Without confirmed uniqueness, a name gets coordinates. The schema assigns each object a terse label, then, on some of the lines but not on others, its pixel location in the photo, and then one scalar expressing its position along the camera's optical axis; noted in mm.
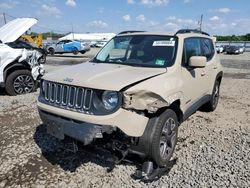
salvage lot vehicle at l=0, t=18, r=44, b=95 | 5293
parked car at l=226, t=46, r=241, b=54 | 22270
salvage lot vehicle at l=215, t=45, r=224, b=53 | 24050
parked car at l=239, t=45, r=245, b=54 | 23113
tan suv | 2136
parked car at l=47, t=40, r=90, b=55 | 19321
